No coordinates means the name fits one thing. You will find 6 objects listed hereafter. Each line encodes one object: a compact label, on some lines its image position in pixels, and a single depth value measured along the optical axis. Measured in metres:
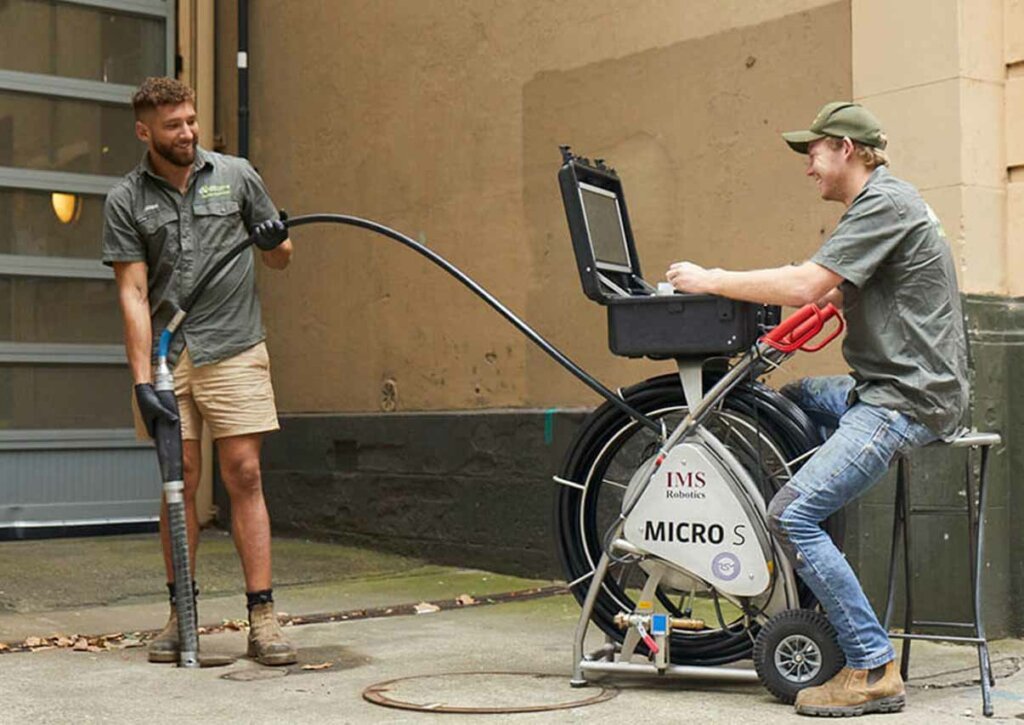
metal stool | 4.30
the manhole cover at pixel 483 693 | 4.36
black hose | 4.63
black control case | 4.36
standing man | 5.18
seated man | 4.13
